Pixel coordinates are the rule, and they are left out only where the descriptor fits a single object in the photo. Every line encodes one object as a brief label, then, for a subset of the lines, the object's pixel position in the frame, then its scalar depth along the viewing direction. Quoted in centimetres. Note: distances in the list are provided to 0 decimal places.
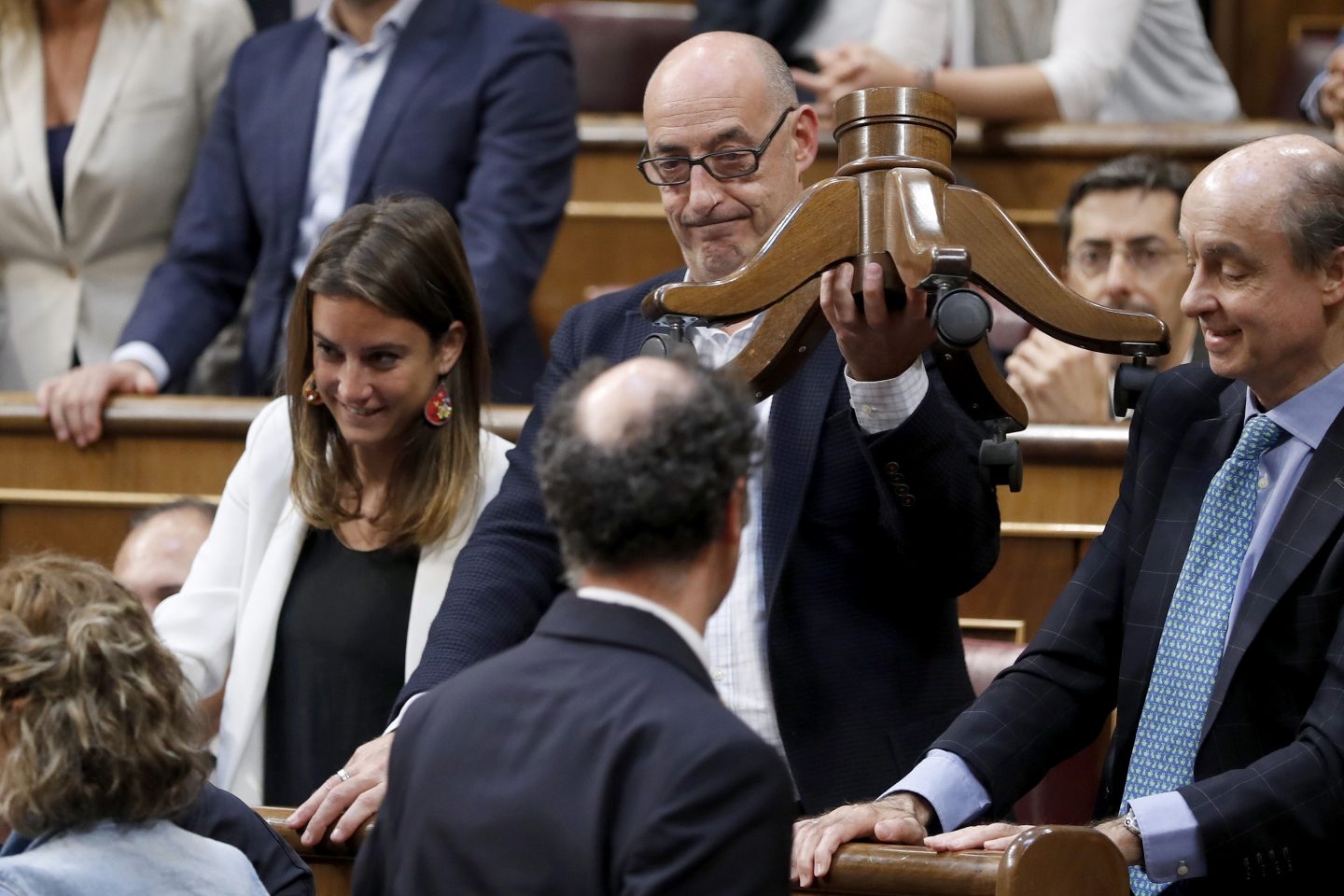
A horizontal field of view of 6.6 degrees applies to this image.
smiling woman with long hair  1192
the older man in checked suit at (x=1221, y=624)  1133
